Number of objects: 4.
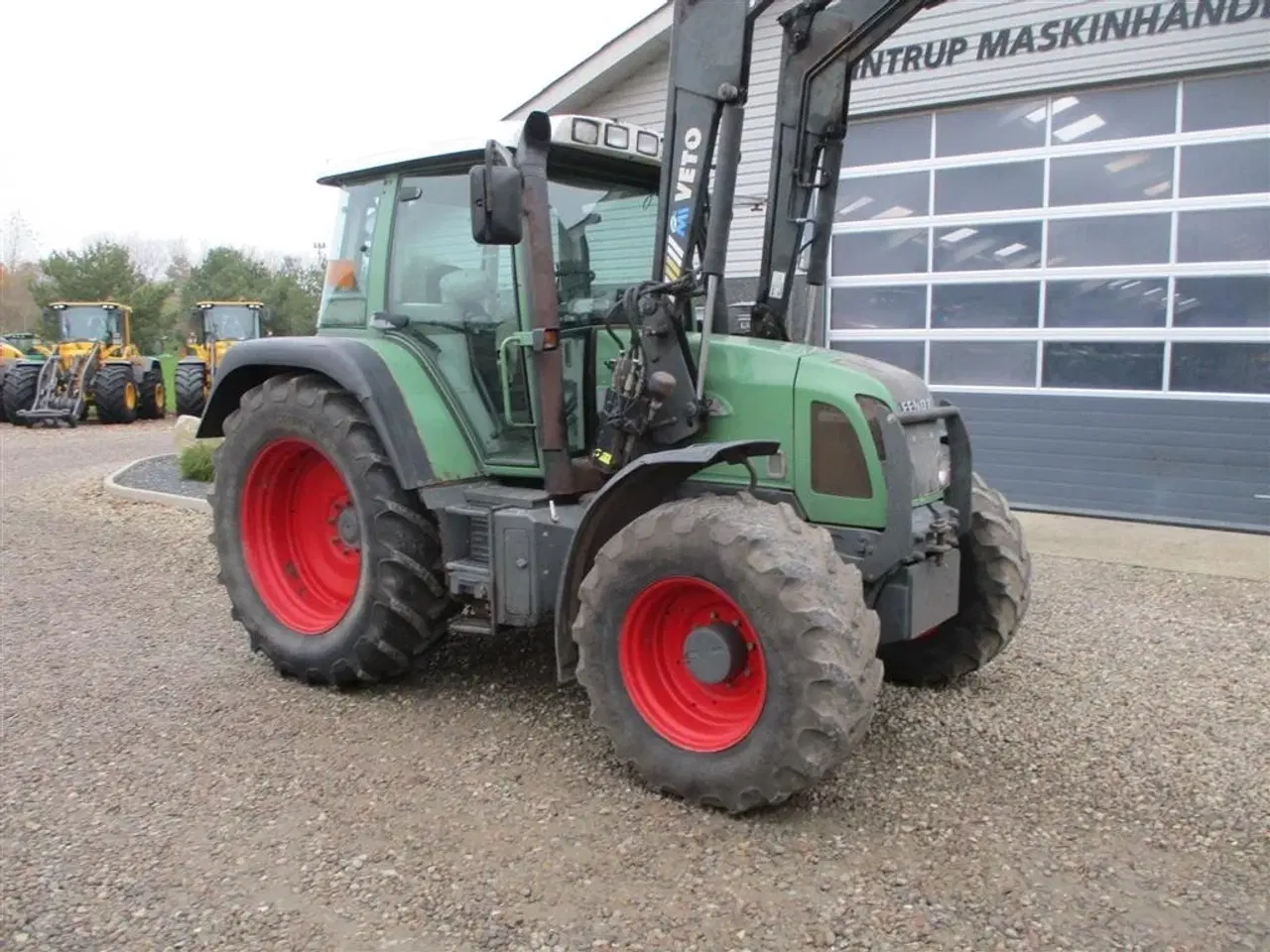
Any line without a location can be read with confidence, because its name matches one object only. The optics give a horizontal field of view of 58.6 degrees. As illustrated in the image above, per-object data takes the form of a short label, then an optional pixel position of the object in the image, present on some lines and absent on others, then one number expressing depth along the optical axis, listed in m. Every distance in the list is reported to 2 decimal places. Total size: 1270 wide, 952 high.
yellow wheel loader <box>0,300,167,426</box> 19.64
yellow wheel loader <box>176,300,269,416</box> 21.69
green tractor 3.62
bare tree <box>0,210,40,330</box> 56.27
